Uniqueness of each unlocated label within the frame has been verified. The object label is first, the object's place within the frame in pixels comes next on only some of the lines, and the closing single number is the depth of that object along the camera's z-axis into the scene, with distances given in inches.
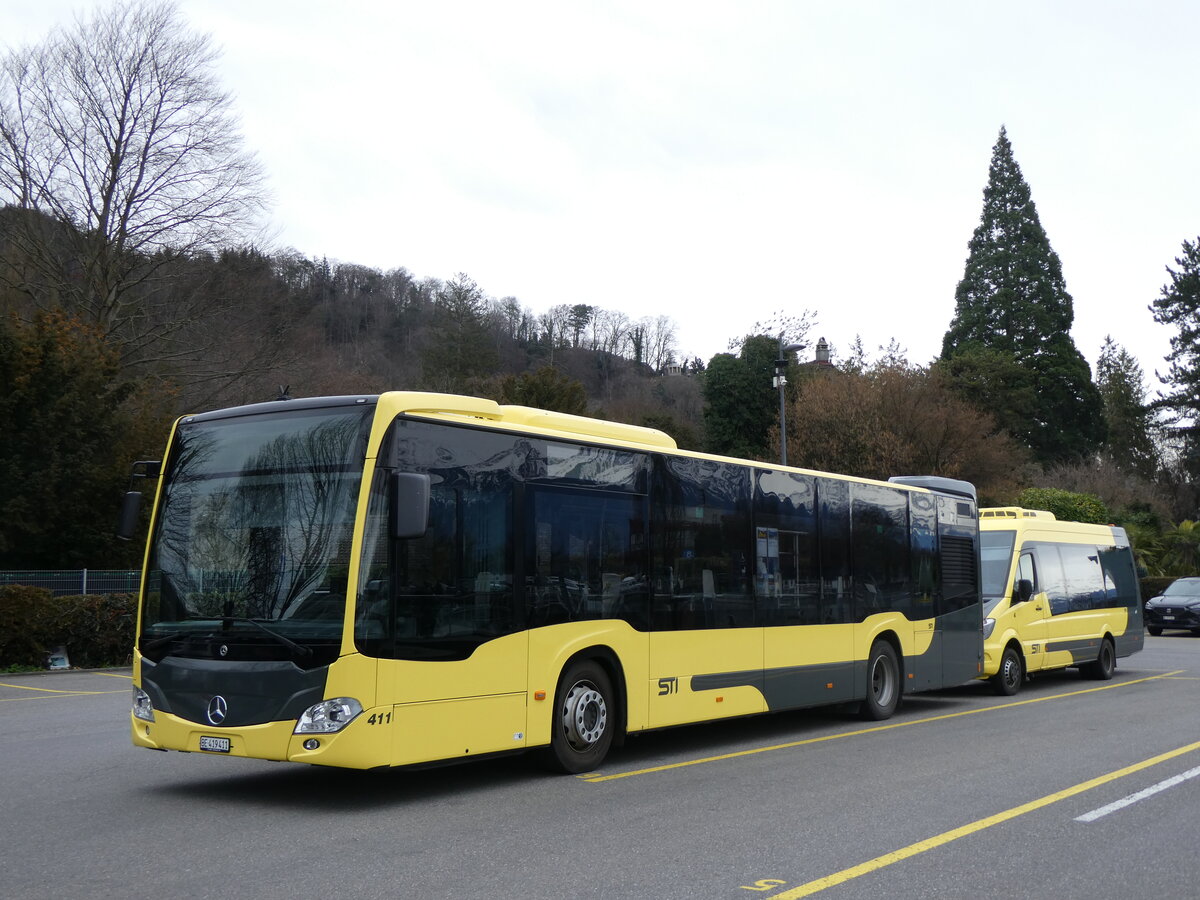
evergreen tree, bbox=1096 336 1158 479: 3085.6
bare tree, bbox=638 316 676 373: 3981.3
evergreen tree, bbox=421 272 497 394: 2682.1
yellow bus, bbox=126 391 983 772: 319.9
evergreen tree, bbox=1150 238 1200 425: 2915.8
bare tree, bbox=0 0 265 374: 1232.2
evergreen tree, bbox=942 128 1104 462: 2839.6
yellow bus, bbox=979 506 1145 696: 700.0
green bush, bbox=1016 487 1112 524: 1694.1
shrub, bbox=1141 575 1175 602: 1780.3
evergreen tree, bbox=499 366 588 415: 1991.9
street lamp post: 1093.1
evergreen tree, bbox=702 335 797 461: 2167.8
